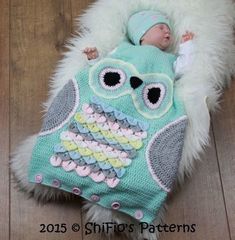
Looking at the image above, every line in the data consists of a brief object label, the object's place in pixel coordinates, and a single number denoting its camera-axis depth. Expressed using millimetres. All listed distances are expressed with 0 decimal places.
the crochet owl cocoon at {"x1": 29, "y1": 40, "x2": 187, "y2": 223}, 1140
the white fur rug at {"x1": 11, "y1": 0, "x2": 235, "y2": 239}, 1239
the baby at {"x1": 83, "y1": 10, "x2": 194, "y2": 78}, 1351
